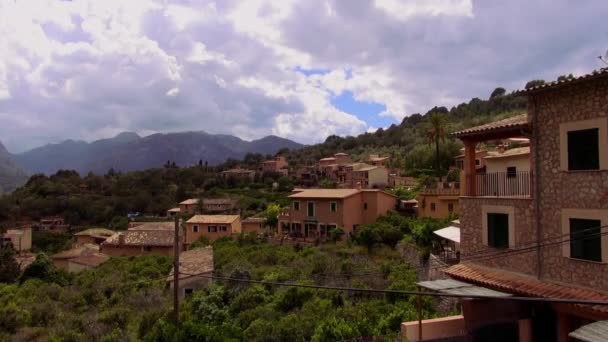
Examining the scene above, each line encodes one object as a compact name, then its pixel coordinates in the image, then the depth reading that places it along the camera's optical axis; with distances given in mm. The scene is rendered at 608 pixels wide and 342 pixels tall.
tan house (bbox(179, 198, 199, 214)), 73688
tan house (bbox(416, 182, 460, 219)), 39125
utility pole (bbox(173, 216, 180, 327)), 15372
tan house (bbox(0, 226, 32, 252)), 59281
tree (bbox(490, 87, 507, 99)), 129250
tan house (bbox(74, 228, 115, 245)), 61500
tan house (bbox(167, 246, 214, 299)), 29641
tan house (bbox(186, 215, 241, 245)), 50062
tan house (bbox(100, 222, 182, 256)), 47906
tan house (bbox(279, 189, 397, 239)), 41719
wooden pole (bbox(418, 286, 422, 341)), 12289
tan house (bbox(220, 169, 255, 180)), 101356
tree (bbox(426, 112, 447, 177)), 59844
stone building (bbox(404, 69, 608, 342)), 10719
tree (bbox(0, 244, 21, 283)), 41375
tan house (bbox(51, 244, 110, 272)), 44469
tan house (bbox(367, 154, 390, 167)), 82375
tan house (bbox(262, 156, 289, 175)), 105562
